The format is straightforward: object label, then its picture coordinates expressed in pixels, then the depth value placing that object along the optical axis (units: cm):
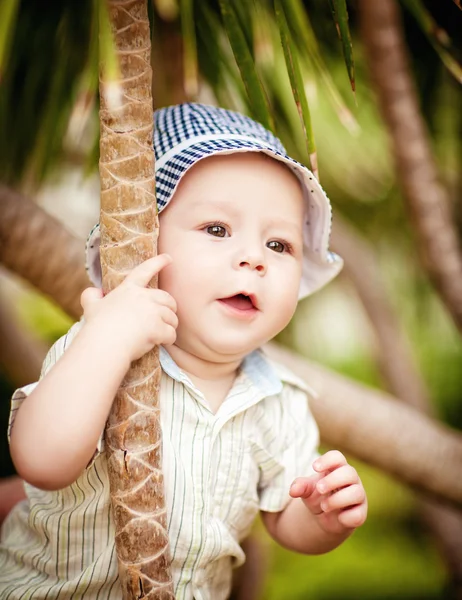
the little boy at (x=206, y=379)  83
